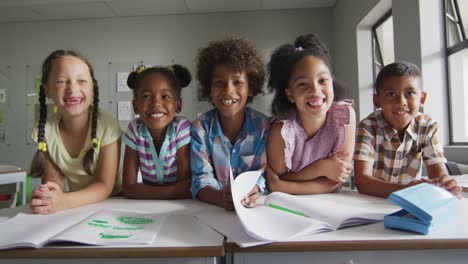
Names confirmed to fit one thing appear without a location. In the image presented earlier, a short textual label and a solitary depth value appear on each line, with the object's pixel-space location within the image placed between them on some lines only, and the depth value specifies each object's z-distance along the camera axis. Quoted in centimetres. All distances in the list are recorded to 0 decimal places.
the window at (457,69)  211
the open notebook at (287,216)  60
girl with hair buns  113
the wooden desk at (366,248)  56
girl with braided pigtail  106
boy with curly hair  110
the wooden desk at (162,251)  55
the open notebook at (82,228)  57
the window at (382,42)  292
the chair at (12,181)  216
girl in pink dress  106
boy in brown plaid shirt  113
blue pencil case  60
